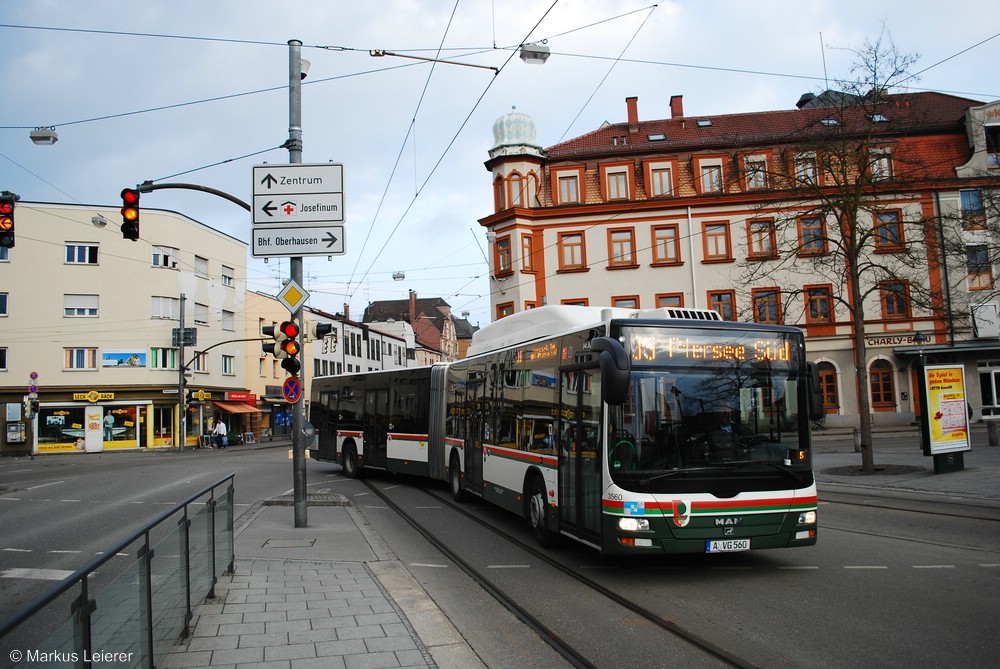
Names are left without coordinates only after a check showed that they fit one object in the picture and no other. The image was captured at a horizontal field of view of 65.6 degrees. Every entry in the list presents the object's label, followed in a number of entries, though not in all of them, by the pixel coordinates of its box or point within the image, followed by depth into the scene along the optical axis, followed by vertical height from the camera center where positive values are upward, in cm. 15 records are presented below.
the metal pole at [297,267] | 1221 +233
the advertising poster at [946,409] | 1714 -44
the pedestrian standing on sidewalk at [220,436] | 4978 -145
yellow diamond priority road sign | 1233 +183
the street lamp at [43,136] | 1644 +598
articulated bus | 783 -39
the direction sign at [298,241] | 1209 +265
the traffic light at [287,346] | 1214 +102
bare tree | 1888 +539
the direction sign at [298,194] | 1220 +341
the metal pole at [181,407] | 4506 +44
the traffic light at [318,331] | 1255 +129
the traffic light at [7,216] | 1344 +356
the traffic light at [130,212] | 1327 +349
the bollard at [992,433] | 2458 -144
